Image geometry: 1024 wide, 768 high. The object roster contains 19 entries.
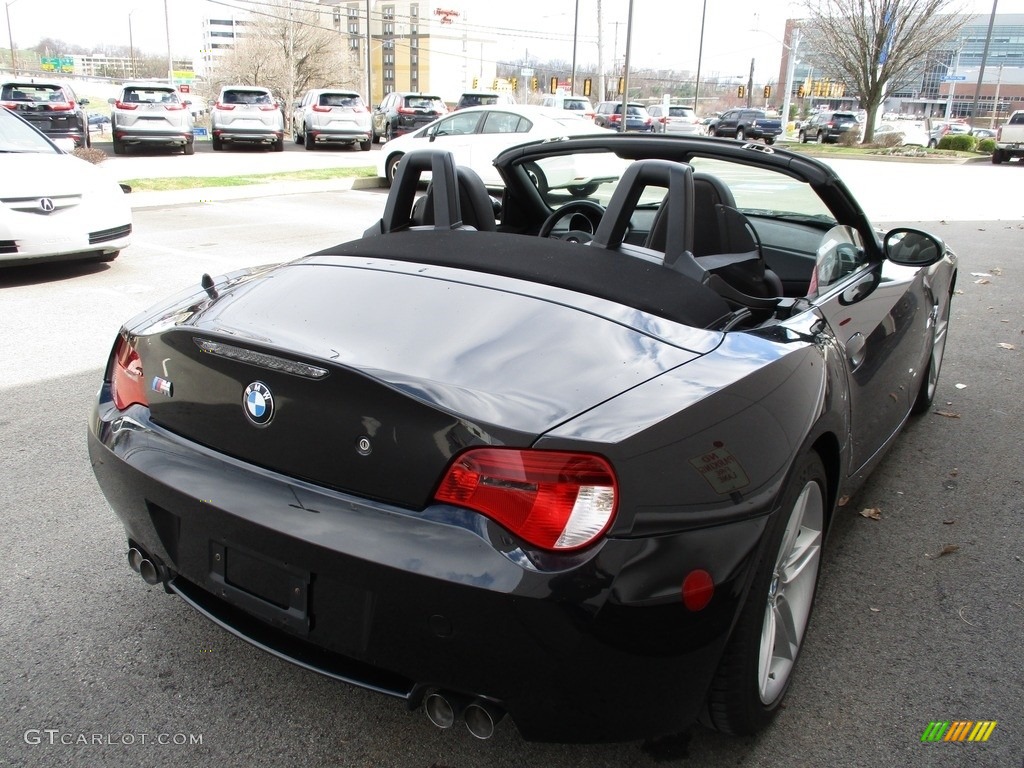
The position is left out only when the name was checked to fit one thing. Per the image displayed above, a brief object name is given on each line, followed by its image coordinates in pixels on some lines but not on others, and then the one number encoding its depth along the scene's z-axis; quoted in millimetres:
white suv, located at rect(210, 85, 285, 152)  23484
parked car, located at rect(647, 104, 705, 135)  42562
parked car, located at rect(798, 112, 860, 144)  40938
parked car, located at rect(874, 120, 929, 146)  37281
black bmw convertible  1716
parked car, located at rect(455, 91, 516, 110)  27406
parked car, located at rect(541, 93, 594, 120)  37269
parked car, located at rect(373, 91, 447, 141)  27906
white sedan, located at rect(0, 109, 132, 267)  7051
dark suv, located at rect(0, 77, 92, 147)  20625
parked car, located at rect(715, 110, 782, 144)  43312
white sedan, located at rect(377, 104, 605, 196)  14211
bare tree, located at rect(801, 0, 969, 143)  37625
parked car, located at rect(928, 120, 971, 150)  40169
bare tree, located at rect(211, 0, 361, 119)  51594
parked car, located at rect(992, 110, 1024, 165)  29219
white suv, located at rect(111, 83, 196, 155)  21172
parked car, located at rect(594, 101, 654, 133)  40062
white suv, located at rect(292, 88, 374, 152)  24359
